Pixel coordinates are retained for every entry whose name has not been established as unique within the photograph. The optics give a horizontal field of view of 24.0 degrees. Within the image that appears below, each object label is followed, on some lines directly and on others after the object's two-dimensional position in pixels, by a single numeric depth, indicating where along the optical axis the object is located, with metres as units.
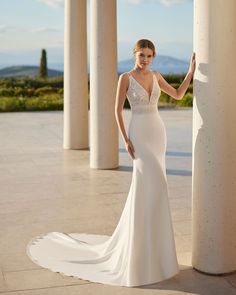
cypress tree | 43.28
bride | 6.35
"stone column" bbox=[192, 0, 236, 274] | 6.11
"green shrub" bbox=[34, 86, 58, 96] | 37.10
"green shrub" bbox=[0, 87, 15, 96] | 35.91
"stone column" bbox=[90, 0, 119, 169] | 12.58
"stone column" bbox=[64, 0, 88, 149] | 15.38
